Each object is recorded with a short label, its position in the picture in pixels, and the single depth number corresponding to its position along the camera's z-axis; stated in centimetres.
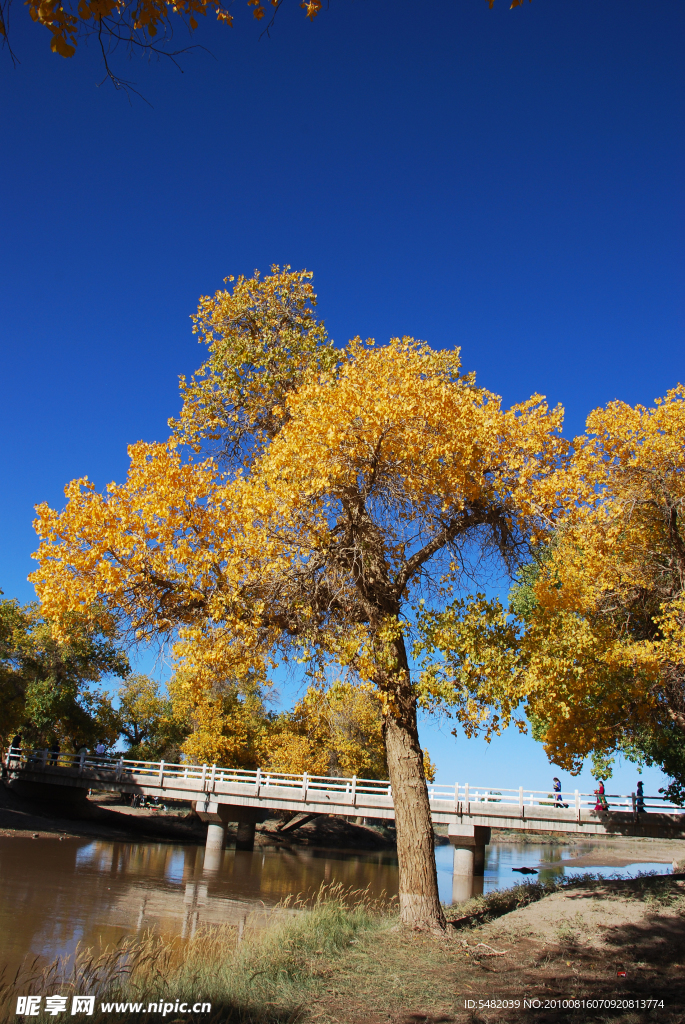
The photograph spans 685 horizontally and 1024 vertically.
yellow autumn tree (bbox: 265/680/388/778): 3130
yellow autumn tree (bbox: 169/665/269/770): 3212
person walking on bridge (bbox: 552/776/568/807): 2216
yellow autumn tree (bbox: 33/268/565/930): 884
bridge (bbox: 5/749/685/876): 2095
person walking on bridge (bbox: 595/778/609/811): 2115
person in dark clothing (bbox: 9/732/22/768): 3125
